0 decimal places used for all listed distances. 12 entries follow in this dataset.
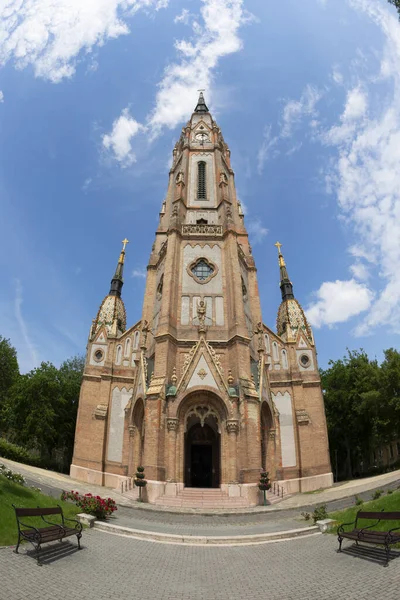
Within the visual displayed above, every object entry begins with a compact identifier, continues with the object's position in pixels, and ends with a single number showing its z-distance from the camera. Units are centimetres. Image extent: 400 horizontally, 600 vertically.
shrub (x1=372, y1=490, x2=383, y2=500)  1519
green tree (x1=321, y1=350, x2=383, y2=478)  3662
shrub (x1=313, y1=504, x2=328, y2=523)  1273
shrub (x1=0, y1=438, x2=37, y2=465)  2823
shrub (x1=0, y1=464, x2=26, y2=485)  1166
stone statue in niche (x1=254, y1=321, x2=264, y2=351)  2684
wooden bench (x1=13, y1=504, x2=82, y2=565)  765
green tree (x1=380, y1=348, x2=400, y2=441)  3014
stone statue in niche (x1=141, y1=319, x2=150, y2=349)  2570
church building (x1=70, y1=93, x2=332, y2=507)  2022
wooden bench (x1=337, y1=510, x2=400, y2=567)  746
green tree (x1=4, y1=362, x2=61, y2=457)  3506
